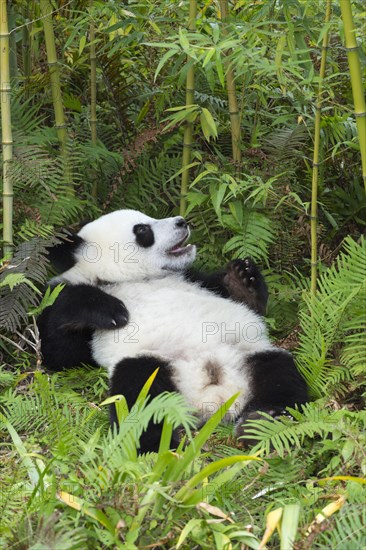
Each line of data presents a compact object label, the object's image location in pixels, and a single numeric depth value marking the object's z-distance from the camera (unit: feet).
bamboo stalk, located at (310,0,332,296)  28.94
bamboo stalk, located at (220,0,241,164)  33.24
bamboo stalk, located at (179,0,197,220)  33.83
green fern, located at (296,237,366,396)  27.02
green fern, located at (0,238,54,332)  29.48
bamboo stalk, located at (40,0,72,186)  32.76
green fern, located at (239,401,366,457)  22.57
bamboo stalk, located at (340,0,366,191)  25.79
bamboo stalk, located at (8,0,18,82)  34.73
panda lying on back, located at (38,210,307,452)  26.61
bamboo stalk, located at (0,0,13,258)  29.83
